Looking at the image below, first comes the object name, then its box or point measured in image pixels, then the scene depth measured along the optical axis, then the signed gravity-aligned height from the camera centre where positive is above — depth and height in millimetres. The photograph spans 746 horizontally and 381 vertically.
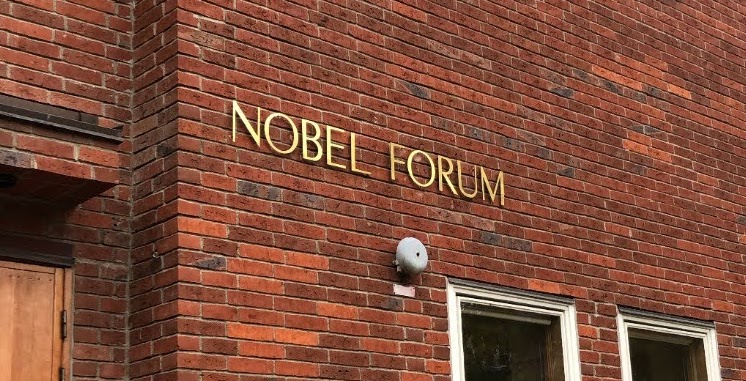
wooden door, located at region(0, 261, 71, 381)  4613 +781
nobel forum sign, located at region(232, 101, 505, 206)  5309 +1745
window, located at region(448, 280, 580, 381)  5970 +871
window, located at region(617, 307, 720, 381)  6902 +881
